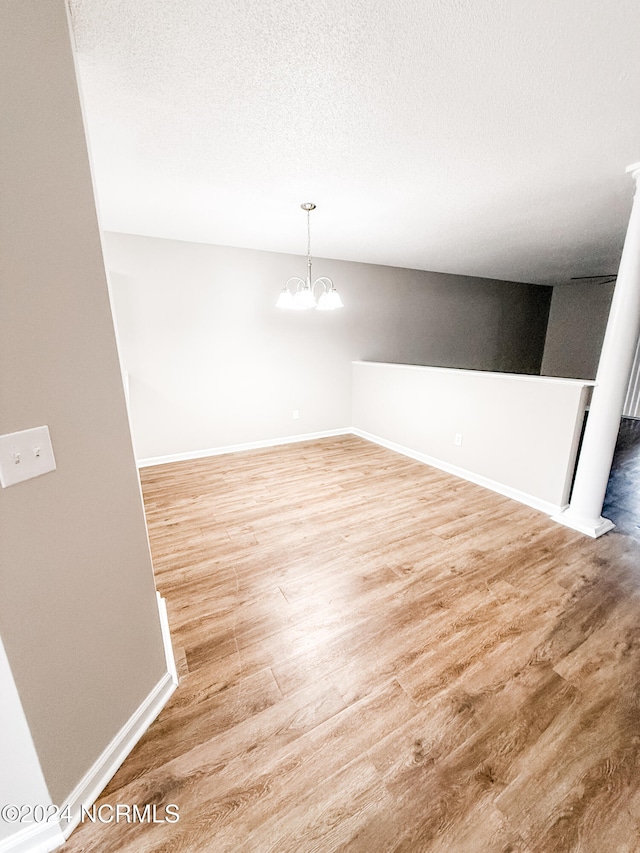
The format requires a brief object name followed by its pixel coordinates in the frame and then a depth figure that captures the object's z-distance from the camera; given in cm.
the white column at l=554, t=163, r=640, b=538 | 210
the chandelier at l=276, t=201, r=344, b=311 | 286
